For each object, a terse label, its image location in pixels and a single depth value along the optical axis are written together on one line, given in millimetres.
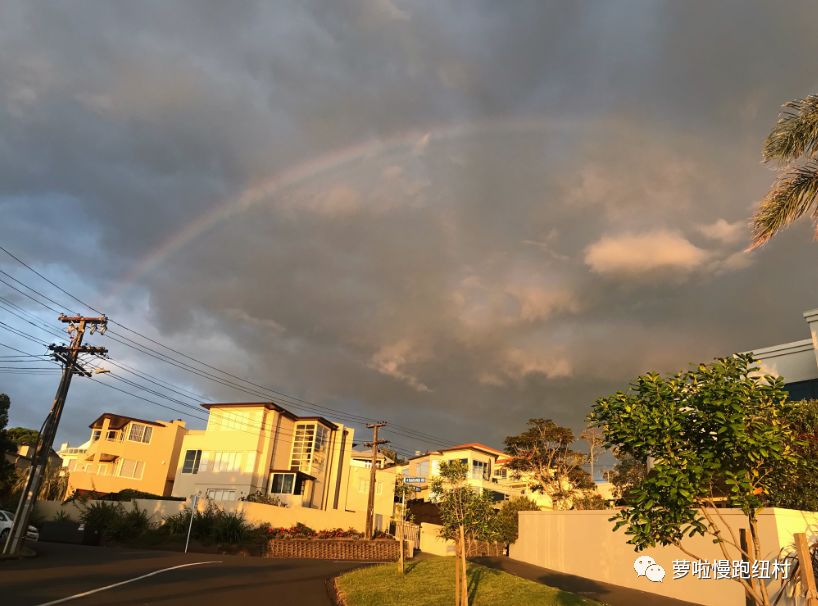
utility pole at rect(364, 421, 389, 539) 46194
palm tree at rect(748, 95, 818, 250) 15930
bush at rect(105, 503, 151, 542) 40438
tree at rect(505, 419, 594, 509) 57438
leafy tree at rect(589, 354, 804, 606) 7762
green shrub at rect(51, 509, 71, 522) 44000
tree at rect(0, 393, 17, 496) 44531
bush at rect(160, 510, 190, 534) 40125
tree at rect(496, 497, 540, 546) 46438
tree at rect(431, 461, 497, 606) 23484
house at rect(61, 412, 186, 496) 64125
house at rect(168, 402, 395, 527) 57031
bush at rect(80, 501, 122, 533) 40562
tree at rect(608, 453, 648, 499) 54594
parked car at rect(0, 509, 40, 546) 29384
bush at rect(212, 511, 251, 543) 39250
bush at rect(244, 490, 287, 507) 49350
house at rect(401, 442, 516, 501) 75938
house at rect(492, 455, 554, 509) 58781
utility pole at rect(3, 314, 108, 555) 26766
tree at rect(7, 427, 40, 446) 76500
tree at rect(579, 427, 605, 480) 64088
